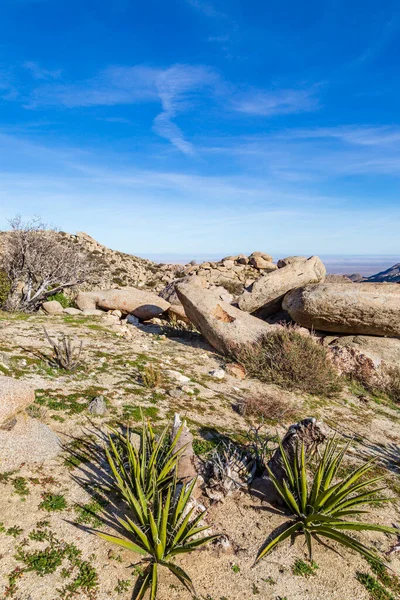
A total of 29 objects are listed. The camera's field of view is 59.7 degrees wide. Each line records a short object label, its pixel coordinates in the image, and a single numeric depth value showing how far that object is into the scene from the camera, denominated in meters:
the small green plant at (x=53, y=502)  4.02
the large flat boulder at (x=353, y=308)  11.39
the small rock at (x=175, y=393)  7.55
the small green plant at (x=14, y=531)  3.57
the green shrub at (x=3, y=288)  16.05
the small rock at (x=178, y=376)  8.50
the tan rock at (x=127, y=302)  16.73
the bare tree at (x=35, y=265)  19.59
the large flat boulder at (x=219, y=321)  11.36
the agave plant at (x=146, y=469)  4.17
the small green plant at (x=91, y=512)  3.93
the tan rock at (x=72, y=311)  16.25
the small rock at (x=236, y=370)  9.64
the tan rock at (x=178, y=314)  16.22
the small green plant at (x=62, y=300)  19.89
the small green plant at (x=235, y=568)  3.59
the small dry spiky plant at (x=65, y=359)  7.80
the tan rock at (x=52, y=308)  17.09
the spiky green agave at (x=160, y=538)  3.31
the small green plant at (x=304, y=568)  3.64
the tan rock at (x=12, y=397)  5.12
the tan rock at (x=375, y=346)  11.09
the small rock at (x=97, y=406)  6.22
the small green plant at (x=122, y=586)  3.21
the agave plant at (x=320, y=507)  3.81
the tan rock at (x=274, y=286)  13.77
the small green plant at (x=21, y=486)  4.13
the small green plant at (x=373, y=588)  3.46
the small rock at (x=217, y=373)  9.27
